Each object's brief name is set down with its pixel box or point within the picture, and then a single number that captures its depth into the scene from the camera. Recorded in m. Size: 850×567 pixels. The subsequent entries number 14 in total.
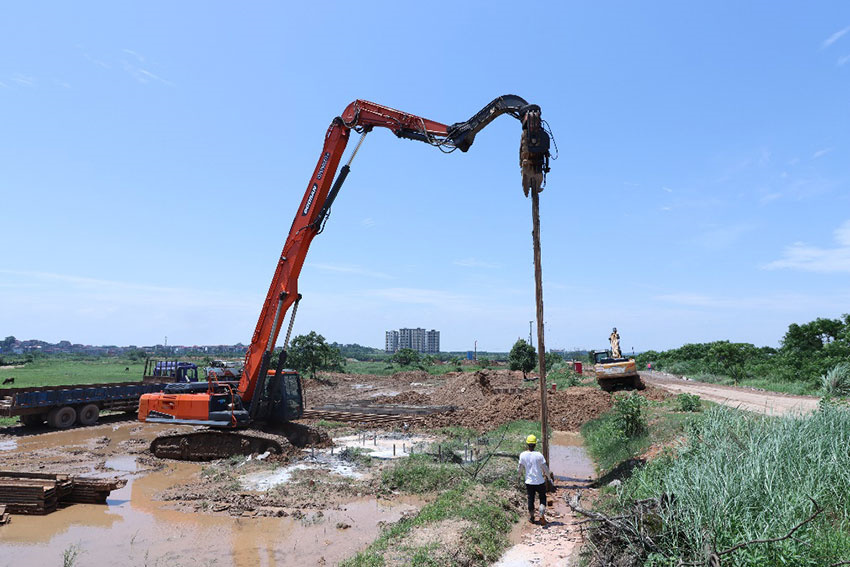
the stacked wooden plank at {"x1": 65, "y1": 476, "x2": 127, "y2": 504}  10.41
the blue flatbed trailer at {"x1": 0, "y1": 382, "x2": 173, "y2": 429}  17.58
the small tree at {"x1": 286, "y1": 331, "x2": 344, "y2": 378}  43.44
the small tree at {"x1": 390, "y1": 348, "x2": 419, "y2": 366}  73.94
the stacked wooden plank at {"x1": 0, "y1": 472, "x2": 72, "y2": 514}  9.53
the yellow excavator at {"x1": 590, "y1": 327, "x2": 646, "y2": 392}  25.34
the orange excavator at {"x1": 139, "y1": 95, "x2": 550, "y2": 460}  14.10
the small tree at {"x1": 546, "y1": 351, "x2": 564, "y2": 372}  63.83
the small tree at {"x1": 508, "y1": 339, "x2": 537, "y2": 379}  46.53
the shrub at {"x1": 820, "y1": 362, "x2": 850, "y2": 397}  16.84
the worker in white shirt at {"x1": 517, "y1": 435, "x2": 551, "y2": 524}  8.41
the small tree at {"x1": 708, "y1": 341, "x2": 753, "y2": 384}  38.91
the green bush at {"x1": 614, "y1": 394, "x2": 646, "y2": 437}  13.09
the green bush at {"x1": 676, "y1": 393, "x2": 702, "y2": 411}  15.83
